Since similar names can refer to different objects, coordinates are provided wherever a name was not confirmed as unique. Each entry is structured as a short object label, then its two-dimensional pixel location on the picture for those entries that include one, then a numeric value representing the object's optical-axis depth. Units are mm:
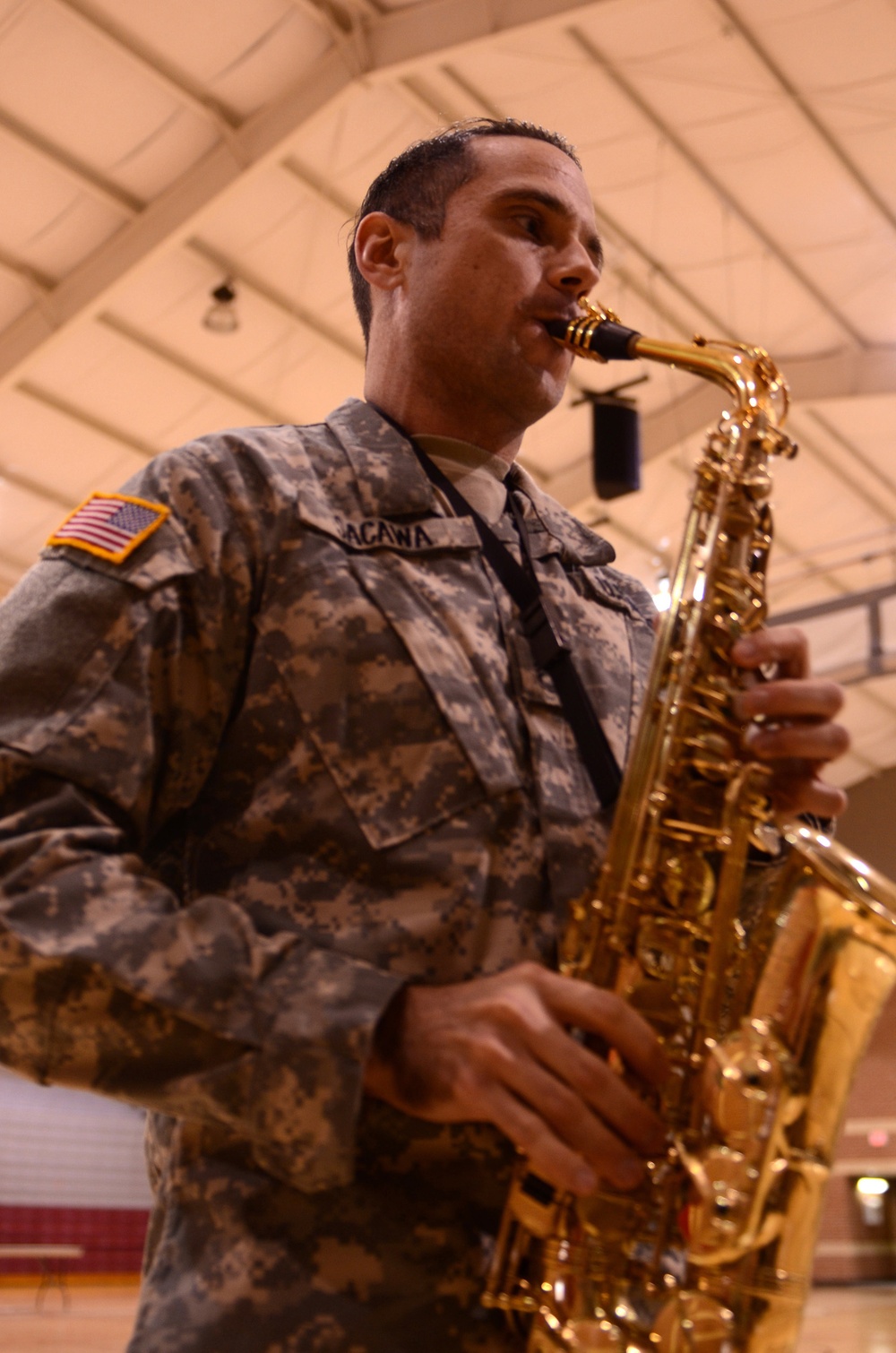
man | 1335
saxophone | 1345
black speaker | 9461
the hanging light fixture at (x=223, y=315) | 10445
